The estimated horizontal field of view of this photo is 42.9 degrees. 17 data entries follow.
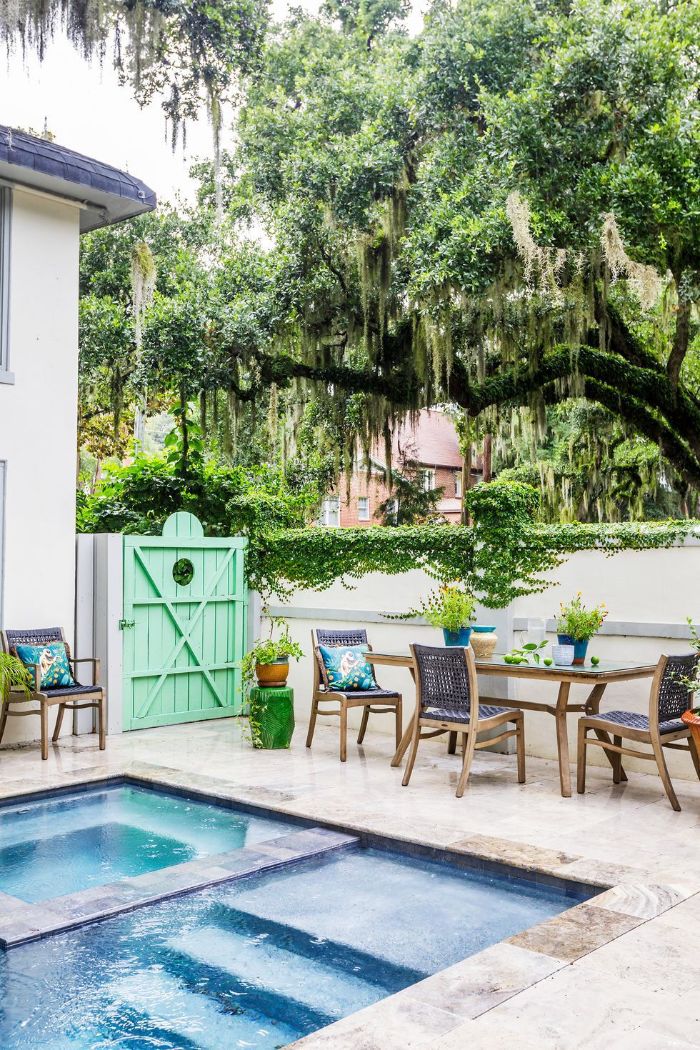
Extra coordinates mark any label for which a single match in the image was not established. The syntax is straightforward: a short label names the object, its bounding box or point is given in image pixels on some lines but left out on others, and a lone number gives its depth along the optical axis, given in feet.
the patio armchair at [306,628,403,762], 20.35
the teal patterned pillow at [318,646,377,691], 21.01
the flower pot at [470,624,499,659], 19.34
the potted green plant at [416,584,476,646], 19.25
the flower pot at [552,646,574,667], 17.51
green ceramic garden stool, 21.61
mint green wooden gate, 24.52
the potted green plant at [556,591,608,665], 17.71
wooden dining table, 16.61
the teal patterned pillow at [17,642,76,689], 20.74
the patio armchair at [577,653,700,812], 15.93
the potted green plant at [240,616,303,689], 21.72
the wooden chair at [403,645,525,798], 16.92
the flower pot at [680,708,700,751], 15.39
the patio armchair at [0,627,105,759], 20.13
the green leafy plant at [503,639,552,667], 17.99
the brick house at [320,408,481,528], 65.98
